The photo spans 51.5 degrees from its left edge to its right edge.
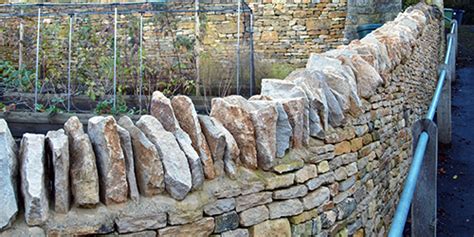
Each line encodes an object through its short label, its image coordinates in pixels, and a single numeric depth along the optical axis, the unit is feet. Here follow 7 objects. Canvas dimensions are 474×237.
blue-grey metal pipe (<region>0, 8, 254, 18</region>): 24.14
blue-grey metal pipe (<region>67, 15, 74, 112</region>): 19.82
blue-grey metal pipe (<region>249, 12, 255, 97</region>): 21.11
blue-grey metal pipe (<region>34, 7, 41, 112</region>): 19.78
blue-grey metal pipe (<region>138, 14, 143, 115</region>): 20.26
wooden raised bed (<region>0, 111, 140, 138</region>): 17.75
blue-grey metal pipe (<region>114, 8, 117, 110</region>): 19.43
